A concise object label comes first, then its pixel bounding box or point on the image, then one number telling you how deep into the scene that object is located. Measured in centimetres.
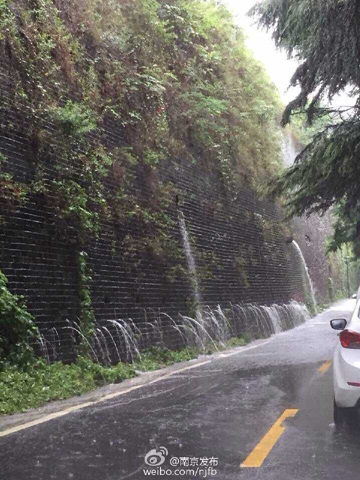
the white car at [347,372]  542
